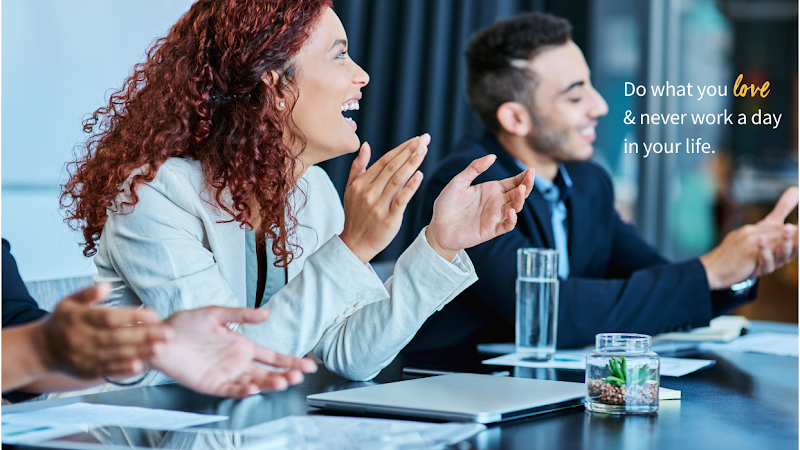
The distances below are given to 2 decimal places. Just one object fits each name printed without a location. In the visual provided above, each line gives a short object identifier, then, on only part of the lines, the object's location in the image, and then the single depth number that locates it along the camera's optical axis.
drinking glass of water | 2.43
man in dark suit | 2.66
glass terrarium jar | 1.99
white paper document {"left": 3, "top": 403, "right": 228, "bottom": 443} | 1.90
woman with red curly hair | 2.21
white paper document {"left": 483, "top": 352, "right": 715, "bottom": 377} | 2.27
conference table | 1.89
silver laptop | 1.95
